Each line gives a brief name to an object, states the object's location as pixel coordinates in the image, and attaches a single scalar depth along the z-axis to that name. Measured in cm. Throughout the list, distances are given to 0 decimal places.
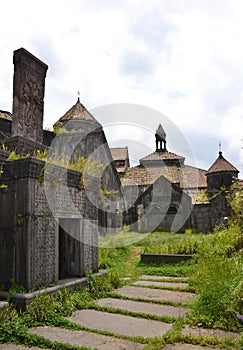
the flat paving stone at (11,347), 318
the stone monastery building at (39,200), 452
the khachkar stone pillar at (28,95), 565
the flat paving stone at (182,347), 320
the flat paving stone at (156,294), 531
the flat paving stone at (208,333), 350
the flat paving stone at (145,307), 450
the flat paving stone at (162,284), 636
